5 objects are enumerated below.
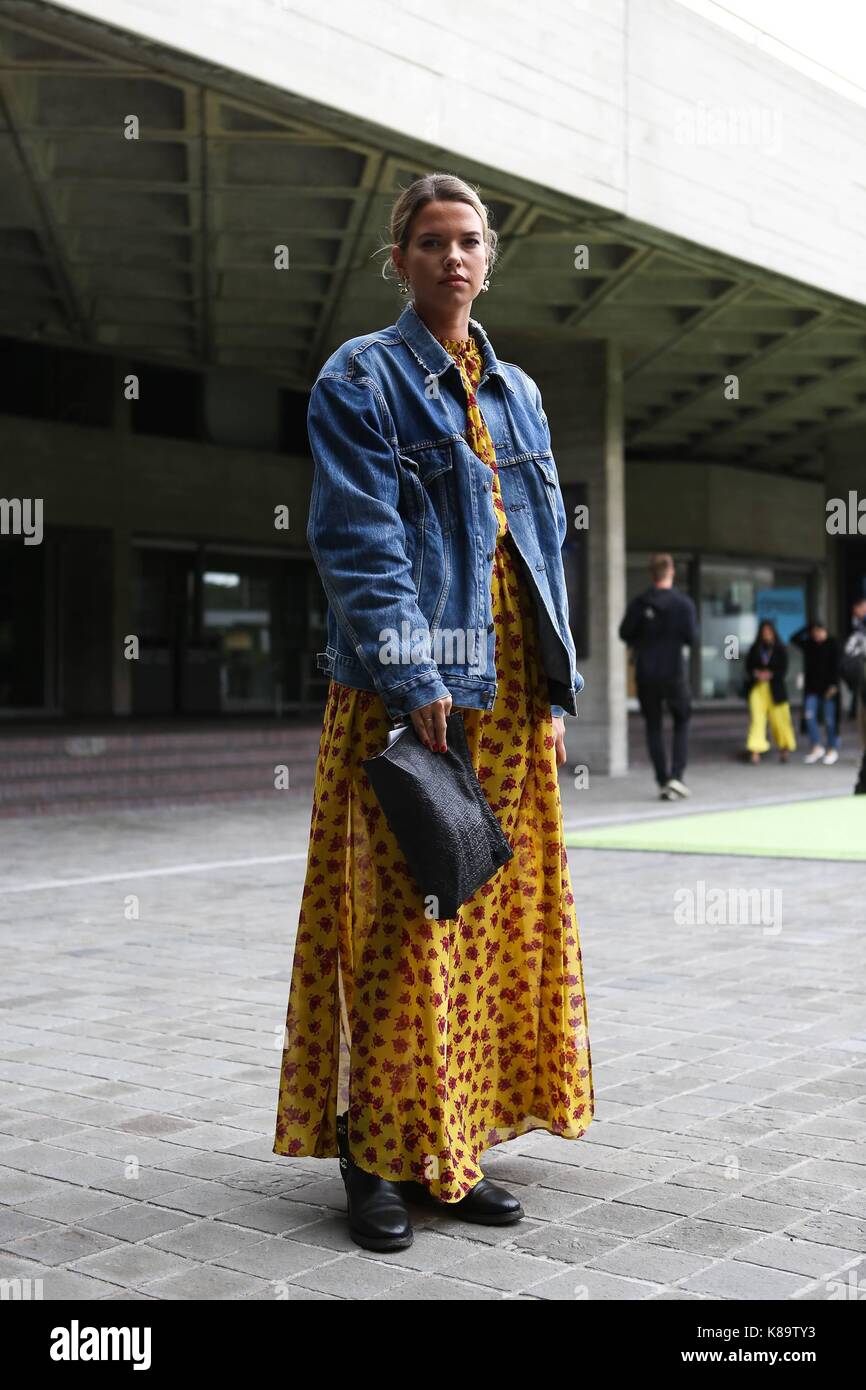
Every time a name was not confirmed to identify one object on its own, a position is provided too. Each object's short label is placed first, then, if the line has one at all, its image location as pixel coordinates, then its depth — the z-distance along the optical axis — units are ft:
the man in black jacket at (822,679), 66.03
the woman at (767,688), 63.57
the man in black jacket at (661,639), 45.01
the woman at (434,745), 10.32
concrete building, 36.94
